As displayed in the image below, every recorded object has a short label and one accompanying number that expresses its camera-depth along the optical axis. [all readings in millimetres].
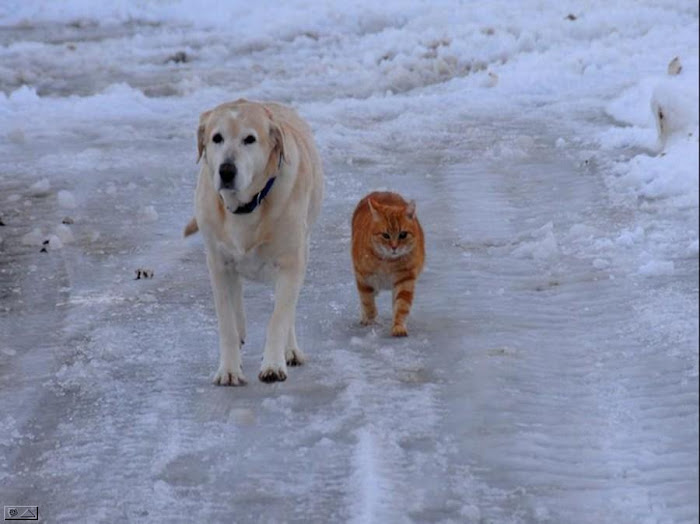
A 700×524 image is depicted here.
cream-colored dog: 13750
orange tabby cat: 15930
